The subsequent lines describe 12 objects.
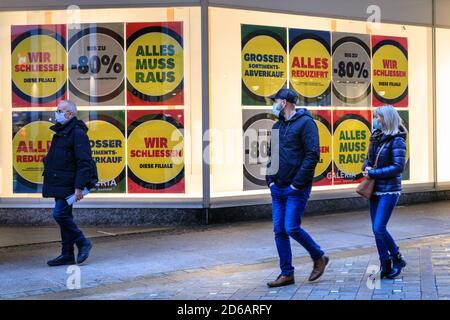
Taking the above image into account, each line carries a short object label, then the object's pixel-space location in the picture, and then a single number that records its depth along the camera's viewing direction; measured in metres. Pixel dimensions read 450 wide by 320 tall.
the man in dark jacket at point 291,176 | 6.11
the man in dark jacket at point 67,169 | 7.31
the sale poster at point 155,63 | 10.16
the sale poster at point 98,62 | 10.21
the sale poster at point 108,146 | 10.27
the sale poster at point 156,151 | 10.20
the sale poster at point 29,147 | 10.30
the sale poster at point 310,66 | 11.02
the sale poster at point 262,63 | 10.54
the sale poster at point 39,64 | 10.28
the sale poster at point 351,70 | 11.44
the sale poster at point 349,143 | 11.49
